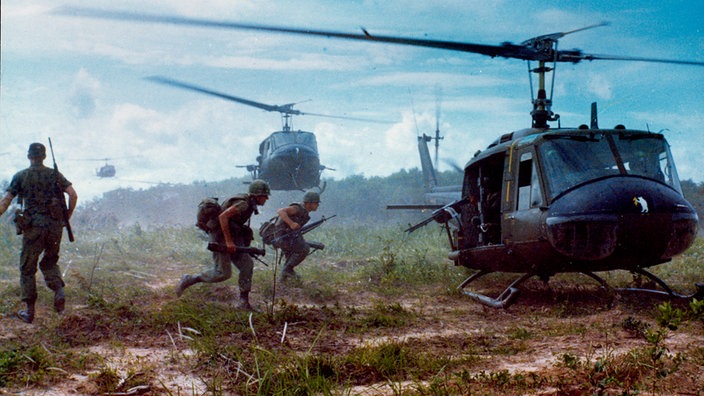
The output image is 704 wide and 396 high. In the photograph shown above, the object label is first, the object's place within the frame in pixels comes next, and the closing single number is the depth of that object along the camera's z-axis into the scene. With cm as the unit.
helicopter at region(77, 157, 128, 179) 3547
